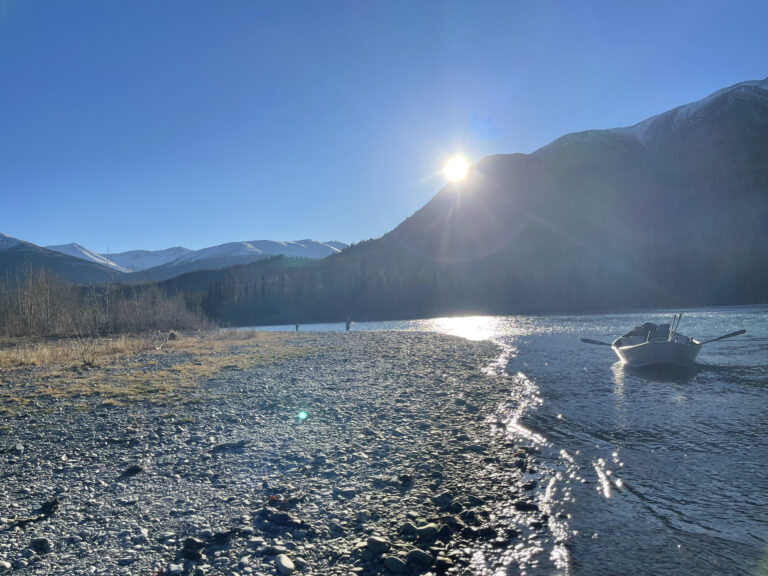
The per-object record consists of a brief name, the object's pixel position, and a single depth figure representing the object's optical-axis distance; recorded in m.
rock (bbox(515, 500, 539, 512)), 8.60
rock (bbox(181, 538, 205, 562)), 6.77
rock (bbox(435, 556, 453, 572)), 6.76
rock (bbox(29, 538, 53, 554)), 6.88
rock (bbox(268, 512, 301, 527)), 7.88
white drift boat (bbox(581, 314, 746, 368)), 25.75
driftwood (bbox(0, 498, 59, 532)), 7.58
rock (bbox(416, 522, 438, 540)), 7.57
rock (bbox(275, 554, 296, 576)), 6.46
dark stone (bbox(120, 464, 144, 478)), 9.89
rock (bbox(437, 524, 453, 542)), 7.60
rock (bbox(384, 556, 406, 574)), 6.64
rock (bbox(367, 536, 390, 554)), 7.13
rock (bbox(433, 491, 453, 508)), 8.72
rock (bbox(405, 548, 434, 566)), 6.84
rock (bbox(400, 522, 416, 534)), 7.67
